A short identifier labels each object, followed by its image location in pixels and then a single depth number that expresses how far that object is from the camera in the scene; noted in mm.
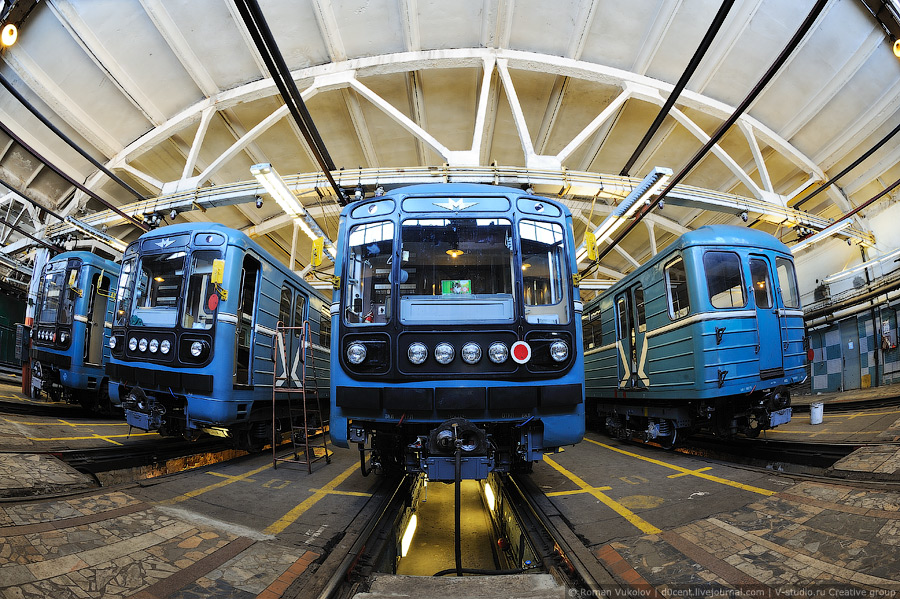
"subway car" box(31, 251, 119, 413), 8297
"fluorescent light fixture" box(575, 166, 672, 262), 6715
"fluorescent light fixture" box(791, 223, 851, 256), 9336
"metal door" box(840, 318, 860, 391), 11148
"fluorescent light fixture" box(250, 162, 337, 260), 6586
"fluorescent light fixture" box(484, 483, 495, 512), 5543
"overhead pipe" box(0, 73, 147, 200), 5738
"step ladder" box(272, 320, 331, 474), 5992
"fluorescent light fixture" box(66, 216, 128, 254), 9594
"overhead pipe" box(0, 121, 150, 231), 6682
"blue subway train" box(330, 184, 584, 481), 3428
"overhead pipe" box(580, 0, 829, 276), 4211
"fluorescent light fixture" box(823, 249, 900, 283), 9391
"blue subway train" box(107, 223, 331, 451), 5387
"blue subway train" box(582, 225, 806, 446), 5621
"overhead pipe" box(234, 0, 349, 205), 3953
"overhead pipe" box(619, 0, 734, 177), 4020
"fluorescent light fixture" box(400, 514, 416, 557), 4090
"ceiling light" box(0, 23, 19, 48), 8031
